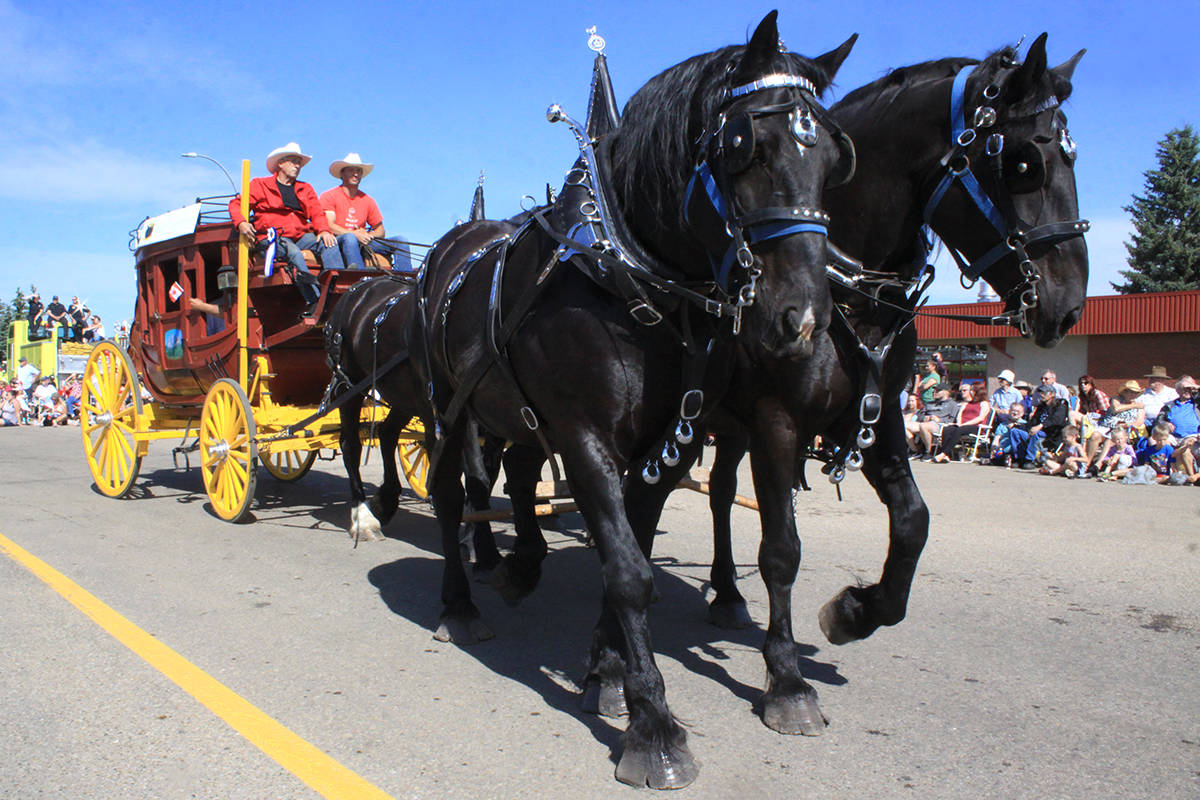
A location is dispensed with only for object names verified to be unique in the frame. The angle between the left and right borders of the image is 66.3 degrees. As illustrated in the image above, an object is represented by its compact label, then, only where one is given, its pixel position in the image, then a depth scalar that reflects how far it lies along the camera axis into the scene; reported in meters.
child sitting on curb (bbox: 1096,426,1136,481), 11.19
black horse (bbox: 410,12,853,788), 2.57
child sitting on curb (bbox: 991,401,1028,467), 12.78
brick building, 26.50
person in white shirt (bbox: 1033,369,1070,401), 12.30
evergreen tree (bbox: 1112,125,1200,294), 36.53
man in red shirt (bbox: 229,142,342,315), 7.38
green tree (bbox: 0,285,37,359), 64.88
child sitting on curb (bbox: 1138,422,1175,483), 10.84
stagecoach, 7.23
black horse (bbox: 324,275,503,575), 5.60
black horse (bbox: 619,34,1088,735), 3.12
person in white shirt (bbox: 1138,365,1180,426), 12.39
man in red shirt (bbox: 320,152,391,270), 8.04
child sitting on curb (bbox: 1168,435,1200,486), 10.44
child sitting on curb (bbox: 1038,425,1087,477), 11.35
